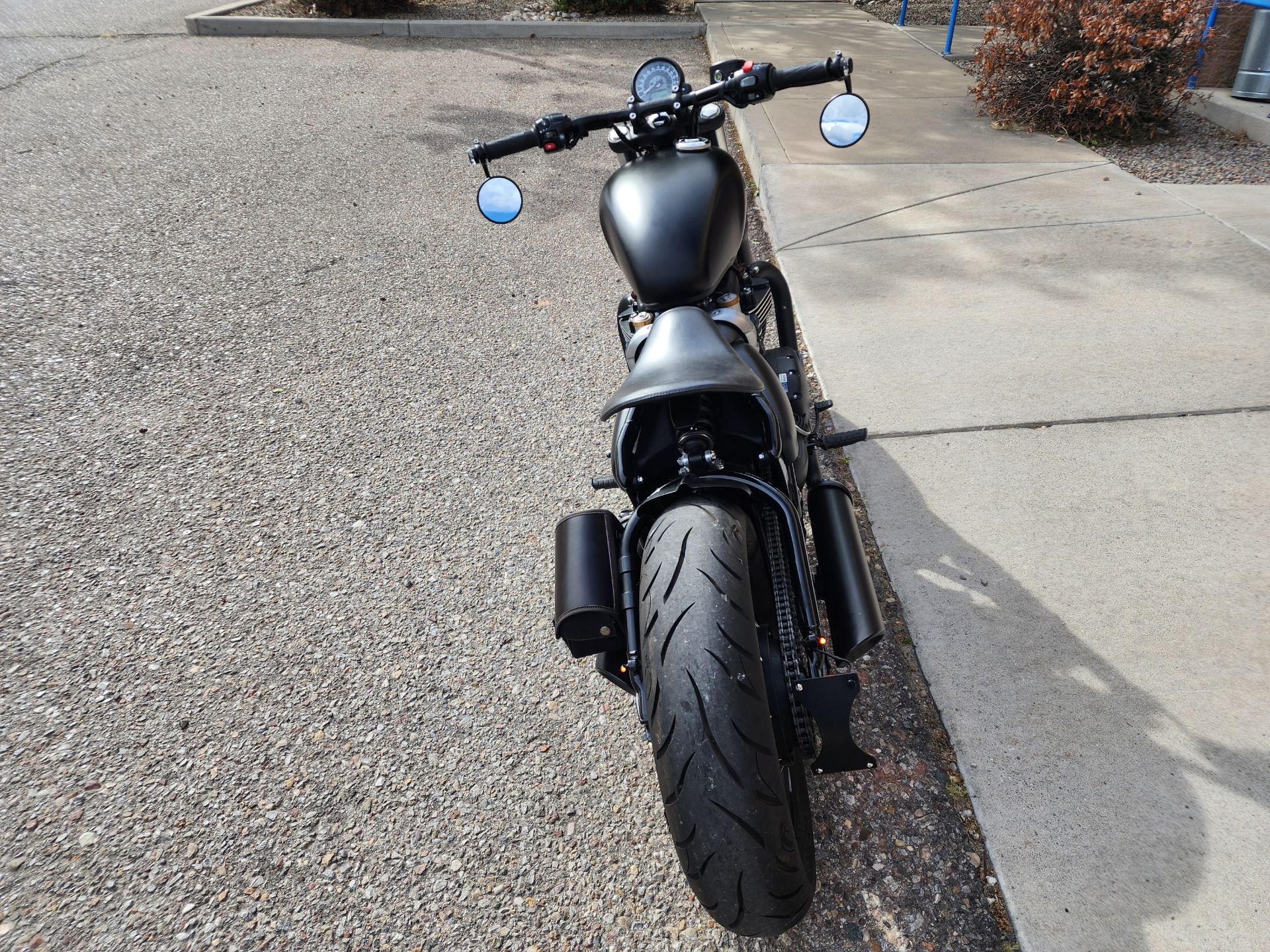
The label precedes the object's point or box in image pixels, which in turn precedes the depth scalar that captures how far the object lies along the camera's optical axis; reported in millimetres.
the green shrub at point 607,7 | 10875
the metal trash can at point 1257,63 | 6055
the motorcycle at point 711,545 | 1458
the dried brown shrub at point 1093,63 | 5621
